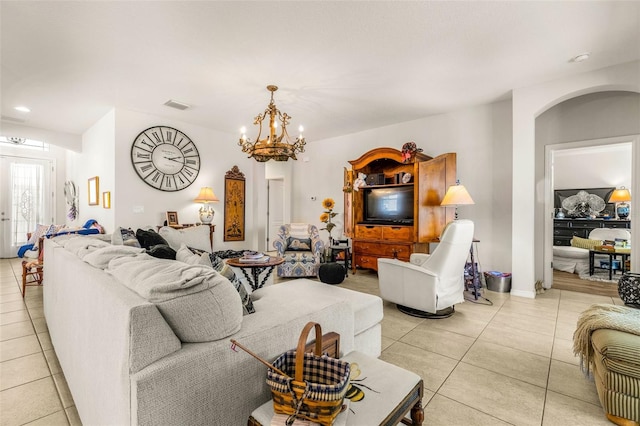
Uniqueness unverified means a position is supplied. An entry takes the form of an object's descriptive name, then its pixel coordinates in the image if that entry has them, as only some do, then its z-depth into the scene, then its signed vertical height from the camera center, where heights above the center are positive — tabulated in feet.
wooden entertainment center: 14.28 +0.38
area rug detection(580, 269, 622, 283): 15.09 -3.41
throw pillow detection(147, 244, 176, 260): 7.17 -0.99
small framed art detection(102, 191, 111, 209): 15.28 +0.73
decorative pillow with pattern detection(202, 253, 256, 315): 4.66 -1.23
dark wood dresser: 19.64 -0.91
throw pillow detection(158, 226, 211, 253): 11.87 -1.01
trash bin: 12.92 -3.07
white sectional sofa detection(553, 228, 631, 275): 16.88 -2.48
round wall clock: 15.39 +3.09
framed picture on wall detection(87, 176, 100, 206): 16.93 +1.35
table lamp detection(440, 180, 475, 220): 12.25 +0.70
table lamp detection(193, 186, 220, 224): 16.80 +0.76
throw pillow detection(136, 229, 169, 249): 9.44 -0.86
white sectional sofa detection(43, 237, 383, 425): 3.01 -1.66
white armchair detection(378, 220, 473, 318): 9.37 -2.21
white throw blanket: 5.46 -2.13
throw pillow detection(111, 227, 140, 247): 8.82 -0.80
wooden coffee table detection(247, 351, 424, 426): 3.18 -2.24
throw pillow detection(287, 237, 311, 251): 15.99 -1.71
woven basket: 2.73 -1.77
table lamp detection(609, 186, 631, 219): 19.51 +0.94
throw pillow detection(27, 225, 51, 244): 18.00 -1.26
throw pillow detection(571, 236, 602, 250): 17.24 -1.81
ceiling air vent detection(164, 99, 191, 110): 13.71 +5.27
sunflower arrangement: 17.94 -0.05
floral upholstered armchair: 15.17 -2.01
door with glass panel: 21.44 +1.12
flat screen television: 15.64 +0.45
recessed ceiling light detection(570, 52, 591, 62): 9.57 +5.25
